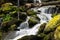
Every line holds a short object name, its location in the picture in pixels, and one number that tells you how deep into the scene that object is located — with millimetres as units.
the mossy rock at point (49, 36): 7133
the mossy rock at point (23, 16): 10392
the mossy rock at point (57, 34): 6671
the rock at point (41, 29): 8258
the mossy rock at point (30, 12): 10895
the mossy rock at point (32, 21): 9460
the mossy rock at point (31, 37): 7370
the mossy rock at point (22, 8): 11513
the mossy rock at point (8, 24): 9599
